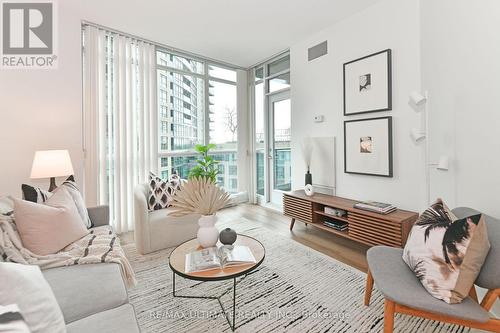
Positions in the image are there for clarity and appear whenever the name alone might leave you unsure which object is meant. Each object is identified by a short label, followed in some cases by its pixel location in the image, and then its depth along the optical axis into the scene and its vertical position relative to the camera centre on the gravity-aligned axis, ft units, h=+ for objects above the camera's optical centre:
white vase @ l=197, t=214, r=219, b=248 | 6.47 -1.85
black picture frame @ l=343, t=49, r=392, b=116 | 9.36 +3.18
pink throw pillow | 5.57 -1.46
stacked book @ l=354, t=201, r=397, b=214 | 8.59 -1.65
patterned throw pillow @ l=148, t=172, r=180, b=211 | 10.46 -1.24
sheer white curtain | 10.97 +2.20
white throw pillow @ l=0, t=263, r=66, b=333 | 2.88 -1.64
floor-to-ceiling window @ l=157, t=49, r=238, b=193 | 13.94 +3.17
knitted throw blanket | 5.09 -2.01
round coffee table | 5.16 -2.36
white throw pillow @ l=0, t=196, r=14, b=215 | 6.01 -1.06
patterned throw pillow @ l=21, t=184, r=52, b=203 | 6.82 -0.84
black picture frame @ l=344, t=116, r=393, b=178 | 9.43 +0.52
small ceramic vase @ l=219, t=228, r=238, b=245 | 6.59 -2.00
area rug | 5.52 -3.63
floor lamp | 6.89 +0.70
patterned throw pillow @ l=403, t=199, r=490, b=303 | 4.23 -1.73
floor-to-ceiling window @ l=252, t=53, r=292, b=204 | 15.37 +2.29
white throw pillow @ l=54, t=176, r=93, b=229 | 7.36 -1.10
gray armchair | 4.06 -2.44
